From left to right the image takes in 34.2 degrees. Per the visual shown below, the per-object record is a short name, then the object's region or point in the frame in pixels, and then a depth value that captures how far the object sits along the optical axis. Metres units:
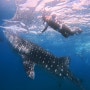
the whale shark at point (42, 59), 7.75
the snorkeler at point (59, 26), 7.37
